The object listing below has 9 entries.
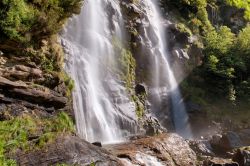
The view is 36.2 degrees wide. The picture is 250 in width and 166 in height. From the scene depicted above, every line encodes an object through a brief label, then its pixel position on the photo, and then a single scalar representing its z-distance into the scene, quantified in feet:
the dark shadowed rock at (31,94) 35.65
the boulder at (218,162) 48.66
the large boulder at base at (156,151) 40.70
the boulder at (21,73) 37.37
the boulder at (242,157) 51.94
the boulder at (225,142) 69.43
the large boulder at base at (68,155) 30.66
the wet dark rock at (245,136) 77.51
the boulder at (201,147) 65.16
